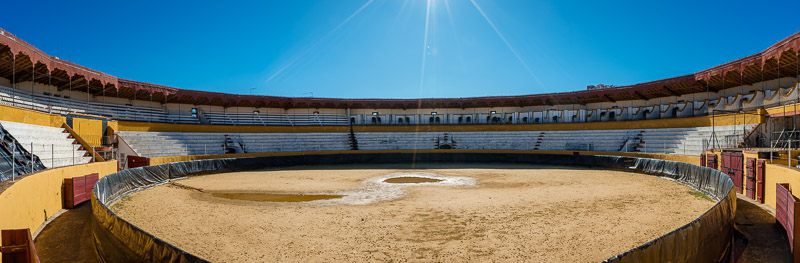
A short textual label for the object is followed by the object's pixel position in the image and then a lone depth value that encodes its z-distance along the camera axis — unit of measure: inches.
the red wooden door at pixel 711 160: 815.7
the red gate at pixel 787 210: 324.6
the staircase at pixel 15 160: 444.2
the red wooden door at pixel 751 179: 619.2
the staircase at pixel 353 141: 1643.7
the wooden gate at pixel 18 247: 213.8
